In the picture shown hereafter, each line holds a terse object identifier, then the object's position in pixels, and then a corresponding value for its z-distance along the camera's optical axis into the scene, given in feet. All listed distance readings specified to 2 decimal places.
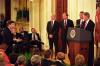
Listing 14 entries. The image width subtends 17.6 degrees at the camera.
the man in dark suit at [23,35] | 47.54
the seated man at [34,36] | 49.52
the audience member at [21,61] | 18.26
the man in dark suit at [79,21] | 33.60
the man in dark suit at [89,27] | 31.24
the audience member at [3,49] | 16.17
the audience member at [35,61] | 17.73
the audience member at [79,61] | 17.74
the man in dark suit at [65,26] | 39.31
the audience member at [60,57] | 21.85
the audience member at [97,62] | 12.32
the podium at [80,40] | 30.63
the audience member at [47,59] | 19.46
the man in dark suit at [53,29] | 42.35
